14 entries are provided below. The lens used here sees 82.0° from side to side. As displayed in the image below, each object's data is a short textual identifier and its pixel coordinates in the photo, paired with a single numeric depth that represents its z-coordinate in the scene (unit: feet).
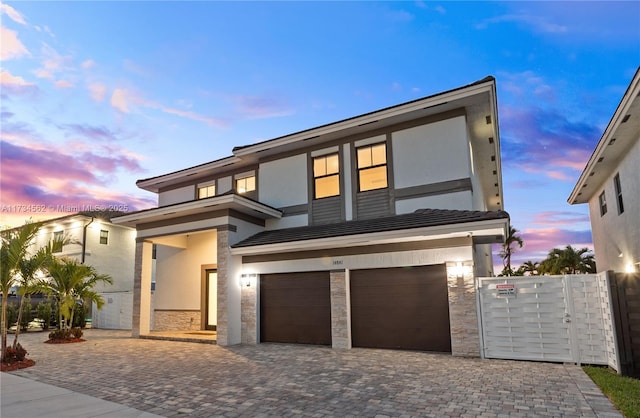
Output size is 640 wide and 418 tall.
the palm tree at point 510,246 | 92.32
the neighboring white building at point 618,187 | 29.53
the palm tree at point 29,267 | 32.19
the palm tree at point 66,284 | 44.50
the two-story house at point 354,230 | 32.73
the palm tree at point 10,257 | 30.71
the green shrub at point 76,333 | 45.27
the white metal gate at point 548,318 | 26.04
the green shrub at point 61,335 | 43.91
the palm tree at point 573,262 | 80.94
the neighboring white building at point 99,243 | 75.77
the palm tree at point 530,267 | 104.73
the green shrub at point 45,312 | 59.77
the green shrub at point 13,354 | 29.73
